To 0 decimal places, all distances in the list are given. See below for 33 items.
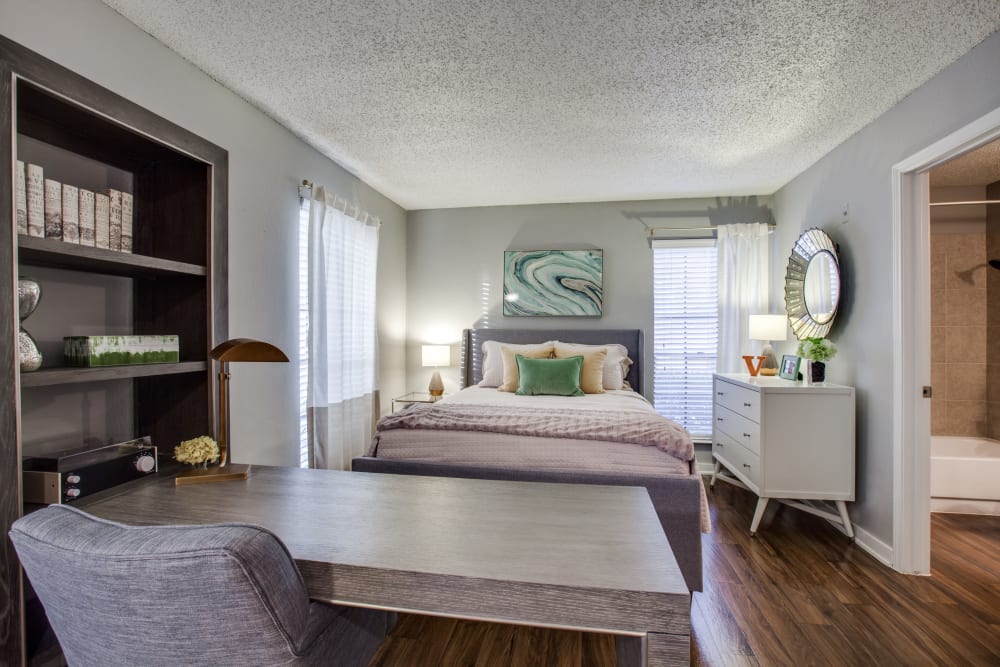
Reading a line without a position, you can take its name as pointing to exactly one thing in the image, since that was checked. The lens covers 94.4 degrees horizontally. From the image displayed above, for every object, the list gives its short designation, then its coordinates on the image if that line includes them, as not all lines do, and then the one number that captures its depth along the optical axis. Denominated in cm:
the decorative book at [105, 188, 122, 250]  162
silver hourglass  131
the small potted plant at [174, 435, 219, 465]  166
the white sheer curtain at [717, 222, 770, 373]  414
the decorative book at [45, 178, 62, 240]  140
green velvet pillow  361
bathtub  313
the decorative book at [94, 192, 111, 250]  156
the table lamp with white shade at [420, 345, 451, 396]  443
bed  212
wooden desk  89
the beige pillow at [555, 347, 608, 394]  375
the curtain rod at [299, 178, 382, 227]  303
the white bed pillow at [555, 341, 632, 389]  397
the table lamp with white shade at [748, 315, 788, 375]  345
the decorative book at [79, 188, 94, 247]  150
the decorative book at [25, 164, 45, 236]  133
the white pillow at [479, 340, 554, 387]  410
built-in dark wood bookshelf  118
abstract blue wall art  446
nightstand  418
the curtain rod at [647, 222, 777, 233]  425
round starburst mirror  305
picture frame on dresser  333
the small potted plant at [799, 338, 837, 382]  297
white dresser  276
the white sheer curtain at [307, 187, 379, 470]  310
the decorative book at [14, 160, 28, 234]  131
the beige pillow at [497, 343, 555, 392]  386
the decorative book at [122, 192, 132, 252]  166
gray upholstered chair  74
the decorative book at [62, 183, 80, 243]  145
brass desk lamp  160
